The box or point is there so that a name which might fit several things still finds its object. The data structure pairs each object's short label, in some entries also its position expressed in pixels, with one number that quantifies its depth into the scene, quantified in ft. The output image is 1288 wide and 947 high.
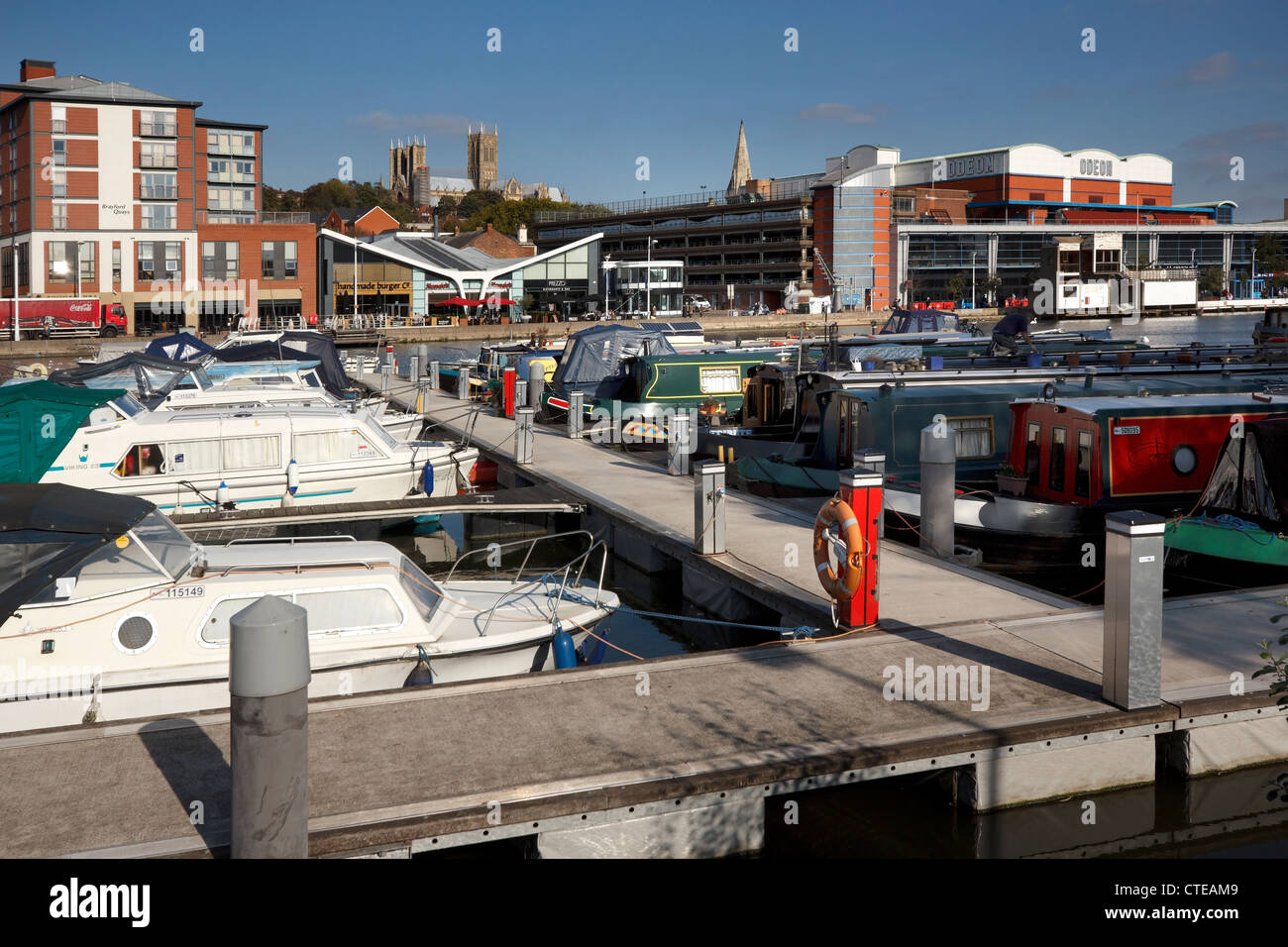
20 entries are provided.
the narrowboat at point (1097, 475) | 61.11
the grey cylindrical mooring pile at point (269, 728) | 20.65
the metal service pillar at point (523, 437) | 85.76
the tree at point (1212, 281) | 501.56
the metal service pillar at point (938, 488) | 50.85
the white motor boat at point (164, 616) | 34.68
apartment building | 281.54
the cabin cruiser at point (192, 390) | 84.28
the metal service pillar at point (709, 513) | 51.26
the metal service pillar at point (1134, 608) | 30.14
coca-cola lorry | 262.67
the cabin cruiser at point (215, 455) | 65.98
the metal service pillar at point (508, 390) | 118.11
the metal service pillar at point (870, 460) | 43.56
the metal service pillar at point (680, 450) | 79.15
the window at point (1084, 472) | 62.28
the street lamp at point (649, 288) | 396.82
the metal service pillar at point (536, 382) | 125.90
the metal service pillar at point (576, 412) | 103.84
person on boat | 123.65
